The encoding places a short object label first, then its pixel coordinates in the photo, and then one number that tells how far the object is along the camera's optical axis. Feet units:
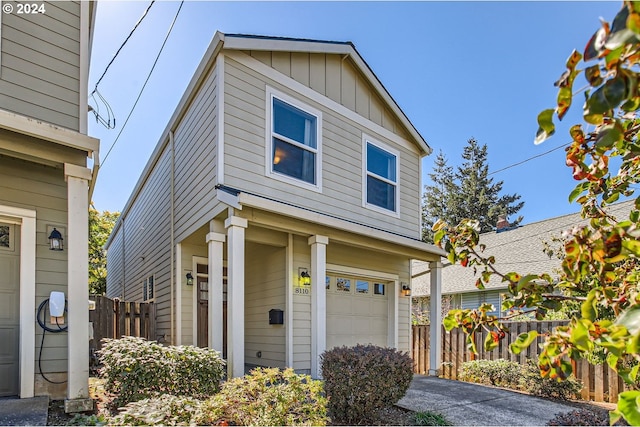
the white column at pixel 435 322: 29.50
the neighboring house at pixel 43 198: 14.62
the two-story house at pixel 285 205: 20.62
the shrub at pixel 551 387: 21.85
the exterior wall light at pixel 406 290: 31.09
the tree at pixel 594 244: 2.82
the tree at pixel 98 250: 67.96
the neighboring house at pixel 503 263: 47.40
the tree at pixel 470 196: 99.04
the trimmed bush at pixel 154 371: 14.40
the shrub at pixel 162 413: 10.51
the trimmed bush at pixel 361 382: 14.92
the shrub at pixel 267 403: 11.57
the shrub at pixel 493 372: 24.86
